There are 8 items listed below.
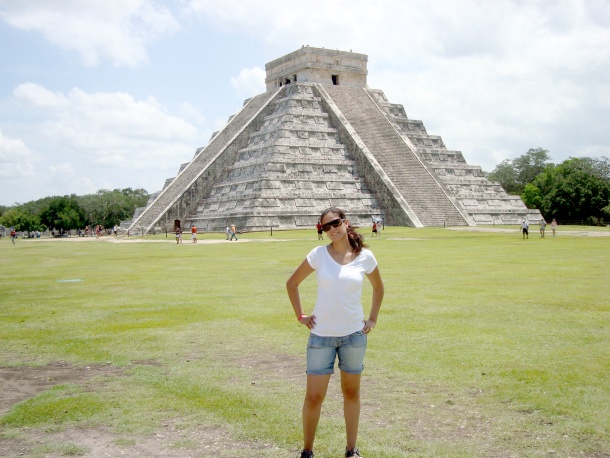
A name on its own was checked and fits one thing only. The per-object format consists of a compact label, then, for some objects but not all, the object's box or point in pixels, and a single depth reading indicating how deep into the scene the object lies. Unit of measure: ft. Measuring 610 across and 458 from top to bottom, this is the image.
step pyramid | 139.95
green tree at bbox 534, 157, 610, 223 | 196.65
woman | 16.85
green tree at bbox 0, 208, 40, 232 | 324.19
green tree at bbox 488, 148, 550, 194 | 315.99
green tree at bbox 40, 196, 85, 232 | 308.60
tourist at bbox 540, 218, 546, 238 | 108.68
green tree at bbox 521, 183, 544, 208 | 250.78
